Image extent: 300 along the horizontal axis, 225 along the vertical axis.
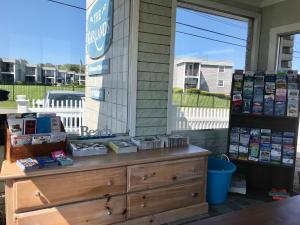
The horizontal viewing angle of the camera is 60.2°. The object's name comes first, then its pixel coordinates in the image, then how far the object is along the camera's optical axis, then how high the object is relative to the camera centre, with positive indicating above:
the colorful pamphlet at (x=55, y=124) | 2.28 -0.35
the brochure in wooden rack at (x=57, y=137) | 2.23 -0.45
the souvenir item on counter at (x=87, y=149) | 2.32 -0.57
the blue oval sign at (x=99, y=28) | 2.99 +0.68
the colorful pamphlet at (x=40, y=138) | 2.14 -0.45
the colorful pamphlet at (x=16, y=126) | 2.07 -0.34
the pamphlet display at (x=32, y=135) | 2.07 -0.43
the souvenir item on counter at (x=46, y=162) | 1.99 -0.60
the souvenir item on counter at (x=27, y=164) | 1.89 -0.60
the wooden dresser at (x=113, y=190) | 1.89 -0.86
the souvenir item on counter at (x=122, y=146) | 2.47 -0.57
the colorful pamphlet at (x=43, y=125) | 2.21 -0.35
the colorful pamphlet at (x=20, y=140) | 2.05 -0.45
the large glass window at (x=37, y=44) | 2.42 +0.40
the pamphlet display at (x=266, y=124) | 3.11 -0.39
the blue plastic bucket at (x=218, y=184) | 2.85 -1.03
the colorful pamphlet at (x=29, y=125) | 2.13 -0.35
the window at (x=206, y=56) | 3.24 +0.48
